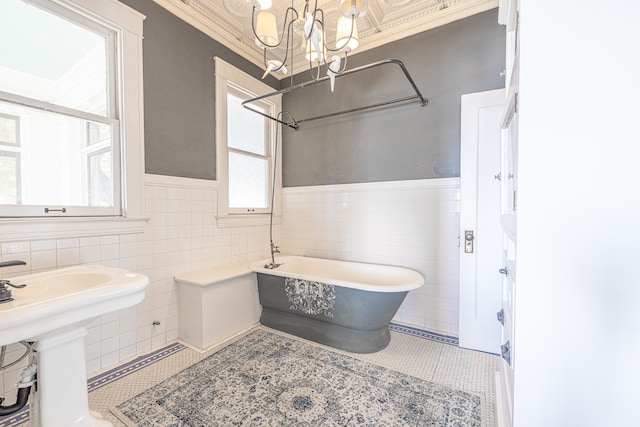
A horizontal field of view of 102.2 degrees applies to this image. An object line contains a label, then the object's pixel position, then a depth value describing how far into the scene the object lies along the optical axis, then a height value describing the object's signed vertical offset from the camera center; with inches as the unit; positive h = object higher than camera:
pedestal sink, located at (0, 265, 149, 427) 36.4 -20.3
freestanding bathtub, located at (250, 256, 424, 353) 80.4 -31.8
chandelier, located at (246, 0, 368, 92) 56.4 +43.3
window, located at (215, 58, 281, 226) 104.1 +27.7
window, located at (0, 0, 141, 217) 60.2 +25.5
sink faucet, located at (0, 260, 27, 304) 41.5 -13.4
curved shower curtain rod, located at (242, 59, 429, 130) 94.8 +41.9
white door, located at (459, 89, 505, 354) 82.5 -4.6
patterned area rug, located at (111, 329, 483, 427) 55.8 -45.5
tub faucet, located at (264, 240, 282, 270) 106.2 -23.6
